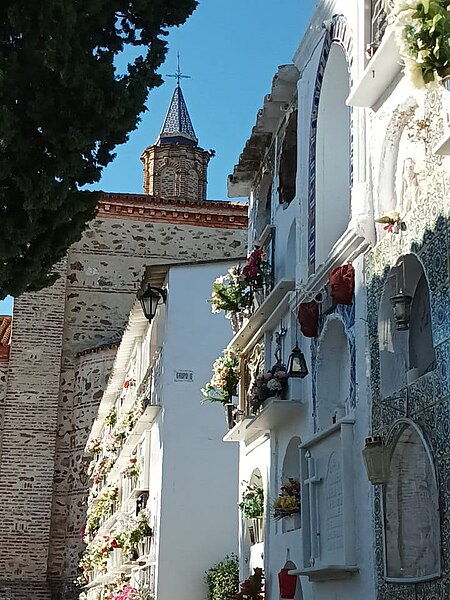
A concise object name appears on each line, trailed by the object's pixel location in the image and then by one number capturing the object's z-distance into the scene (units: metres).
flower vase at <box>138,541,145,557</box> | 17.22
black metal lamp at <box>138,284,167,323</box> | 16.61
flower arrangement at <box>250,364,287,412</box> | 10.98
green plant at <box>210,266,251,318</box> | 13.29
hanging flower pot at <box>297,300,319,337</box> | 10.11
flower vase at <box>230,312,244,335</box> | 14.11
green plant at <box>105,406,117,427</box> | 22.98
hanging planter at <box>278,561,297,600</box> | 10.46
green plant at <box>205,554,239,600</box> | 14.97
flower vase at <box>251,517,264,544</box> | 12.44
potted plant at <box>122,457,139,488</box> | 18.77
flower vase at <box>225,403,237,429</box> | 13.56
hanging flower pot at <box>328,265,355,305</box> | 9.05
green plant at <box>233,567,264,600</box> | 11.65
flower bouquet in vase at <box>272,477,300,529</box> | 10.45
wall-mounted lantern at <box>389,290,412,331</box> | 7.85
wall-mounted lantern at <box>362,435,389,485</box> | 7.80
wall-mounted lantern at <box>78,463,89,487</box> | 27.00
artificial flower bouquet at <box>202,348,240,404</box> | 13.72
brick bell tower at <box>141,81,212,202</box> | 32.38
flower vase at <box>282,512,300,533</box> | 10.62
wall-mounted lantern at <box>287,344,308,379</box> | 10.28
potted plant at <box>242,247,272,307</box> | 12.62
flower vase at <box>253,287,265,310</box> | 12.80
